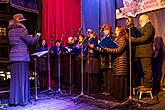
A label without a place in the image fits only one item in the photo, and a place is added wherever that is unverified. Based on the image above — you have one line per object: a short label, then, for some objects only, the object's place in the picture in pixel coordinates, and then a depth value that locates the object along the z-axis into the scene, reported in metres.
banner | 6.40
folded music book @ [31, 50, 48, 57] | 5.09
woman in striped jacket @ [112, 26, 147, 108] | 4.55
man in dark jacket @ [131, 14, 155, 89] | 5.19
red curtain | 7.84
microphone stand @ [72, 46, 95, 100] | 5.36
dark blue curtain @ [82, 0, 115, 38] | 7.62
